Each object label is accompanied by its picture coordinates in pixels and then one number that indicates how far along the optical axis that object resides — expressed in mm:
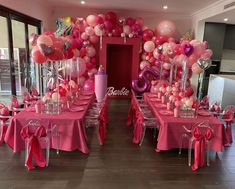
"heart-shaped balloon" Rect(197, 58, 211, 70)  3434
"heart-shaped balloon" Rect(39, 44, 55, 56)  2832
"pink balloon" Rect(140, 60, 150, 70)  6976
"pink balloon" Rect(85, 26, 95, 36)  6520
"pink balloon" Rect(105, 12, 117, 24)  6605
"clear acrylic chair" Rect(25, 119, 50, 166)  2814
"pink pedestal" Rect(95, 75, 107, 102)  6426
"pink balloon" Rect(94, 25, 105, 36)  6363
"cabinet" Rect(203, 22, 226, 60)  6809
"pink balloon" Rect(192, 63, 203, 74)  3727
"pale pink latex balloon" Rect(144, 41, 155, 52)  6648
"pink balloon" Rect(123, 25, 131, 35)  6703
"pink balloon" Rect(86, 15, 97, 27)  6406
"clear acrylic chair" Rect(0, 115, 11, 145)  3430
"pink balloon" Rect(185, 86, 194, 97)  3688
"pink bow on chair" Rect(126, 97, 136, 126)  4641
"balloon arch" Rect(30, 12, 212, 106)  6504
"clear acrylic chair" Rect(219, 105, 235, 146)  3578
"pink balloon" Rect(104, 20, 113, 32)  6620
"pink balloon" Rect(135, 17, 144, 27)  6723
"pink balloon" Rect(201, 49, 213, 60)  3577
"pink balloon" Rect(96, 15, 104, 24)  6409
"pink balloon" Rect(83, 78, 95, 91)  6538
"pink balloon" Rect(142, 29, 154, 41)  6824
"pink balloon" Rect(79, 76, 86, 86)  6789
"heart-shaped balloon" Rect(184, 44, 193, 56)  3648
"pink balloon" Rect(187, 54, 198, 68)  3750
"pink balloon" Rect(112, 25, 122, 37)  6809
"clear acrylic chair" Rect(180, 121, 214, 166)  2910
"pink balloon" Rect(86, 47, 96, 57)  6762
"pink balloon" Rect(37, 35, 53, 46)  2908
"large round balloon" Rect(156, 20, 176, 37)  6770
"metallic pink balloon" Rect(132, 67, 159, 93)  6617
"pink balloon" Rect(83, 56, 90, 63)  6784
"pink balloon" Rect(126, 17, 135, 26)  6719
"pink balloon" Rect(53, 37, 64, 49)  3049
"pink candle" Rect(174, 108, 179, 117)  3238
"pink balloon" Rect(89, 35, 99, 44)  6711
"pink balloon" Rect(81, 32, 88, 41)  6619
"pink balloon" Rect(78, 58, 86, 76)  6457
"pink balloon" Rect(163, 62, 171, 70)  6810
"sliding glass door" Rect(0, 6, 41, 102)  4613
